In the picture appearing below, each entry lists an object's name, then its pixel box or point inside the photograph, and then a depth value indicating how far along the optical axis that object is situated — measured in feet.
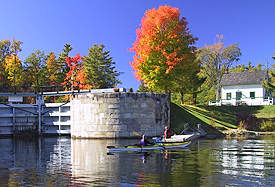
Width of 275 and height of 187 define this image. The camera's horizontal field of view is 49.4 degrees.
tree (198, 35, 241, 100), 181.98
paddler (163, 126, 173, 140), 81.05
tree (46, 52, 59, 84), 191.62
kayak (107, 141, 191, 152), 65.42
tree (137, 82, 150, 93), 189.74
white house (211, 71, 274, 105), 156.56
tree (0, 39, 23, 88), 194.37
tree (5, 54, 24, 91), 174.19
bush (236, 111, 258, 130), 119.77
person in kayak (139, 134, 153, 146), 68.74
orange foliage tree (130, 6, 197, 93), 115.65
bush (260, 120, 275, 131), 118.52
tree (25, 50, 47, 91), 183.83
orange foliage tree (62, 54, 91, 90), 177.93
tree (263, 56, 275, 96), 138.92
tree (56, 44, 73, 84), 196.94
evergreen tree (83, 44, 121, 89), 201.36
